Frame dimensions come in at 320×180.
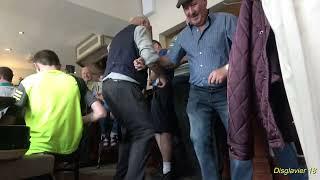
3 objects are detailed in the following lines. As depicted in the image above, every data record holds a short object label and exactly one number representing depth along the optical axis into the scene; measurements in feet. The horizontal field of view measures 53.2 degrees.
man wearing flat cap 5.08
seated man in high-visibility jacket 5.49
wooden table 4.04
